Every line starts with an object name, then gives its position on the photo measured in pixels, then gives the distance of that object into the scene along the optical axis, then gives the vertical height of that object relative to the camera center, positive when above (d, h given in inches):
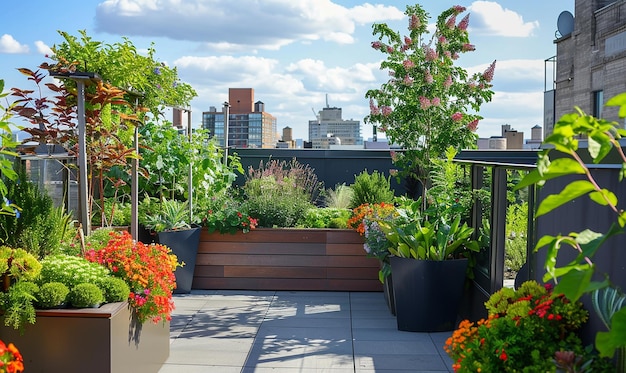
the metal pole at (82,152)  157.5 +2.6
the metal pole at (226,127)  285.5 +15.9
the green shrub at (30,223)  140.8 -12.4
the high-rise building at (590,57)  690.2 +121.6
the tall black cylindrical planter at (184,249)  230.7 -28.9
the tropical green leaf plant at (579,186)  53.6 -1.5
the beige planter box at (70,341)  121.6 -31.7
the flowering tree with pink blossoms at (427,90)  233.6 +26.5
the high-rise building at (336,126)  1685.5 +101.5
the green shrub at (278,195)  252.5 -12.1
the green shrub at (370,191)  278.7 -10.3
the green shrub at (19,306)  120.0 -25.2
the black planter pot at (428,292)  183.2 -34.1
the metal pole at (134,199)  186.9 -9.6
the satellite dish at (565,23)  822.2 +176.6
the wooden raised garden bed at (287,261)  244.1 -34.1
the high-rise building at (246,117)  1943.9 +139.5
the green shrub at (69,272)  127.7 -20.5
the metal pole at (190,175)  241.9 -3.7
